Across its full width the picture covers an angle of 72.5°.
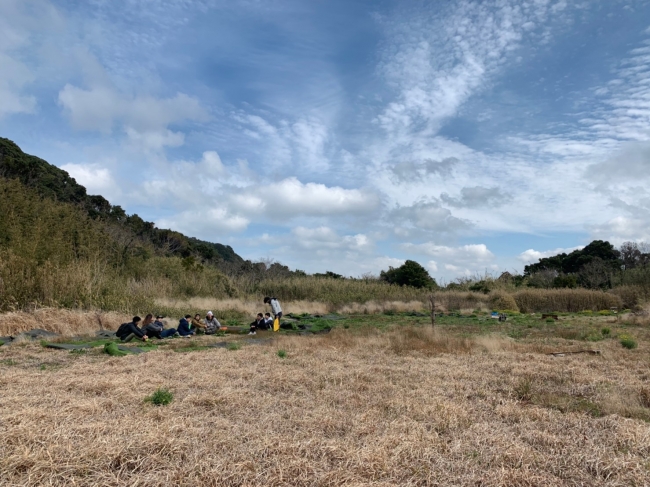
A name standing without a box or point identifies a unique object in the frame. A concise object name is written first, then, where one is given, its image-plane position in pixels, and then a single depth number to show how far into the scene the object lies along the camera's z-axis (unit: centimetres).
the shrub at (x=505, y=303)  2809
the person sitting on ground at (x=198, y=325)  1522
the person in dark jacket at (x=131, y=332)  1211
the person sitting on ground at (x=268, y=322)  1590
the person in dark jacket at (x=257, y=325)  1520
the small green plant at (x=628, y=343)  1033
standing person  1692
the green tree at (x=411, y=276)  3775
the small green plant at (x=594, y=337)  1216
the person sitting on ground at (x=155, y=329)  1295
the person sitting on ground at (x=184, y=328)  1424
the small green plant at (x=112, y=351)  933
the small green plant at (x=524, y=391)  584
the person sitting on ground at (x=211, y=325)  1508
